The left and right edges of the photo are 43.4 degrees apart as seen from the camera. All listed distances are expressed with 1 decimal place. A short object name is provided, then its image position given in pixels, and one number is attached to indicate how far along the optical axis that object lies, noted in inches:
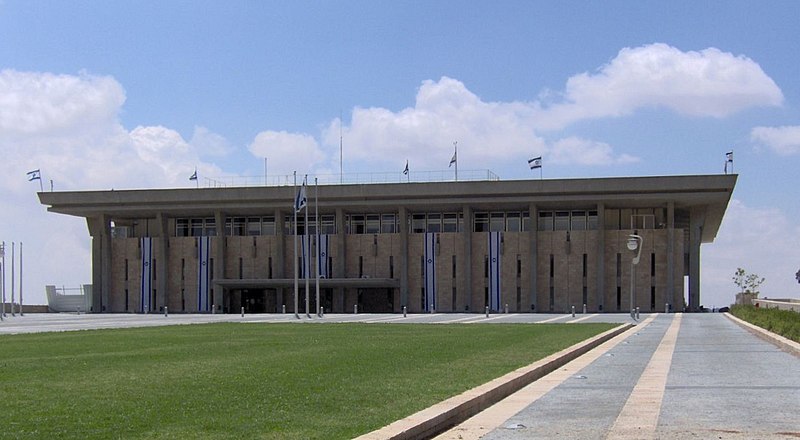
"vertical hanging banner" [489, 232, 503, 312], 3400.6
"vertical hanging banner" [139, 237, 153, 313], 3654.0
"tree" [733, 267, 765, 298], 5211.6
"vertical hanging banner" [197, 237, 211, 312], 3612.2
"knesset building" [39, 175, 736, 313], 3297.2
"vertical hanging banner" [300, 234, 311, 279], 2800.2
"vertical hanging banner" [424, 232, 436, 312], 3452.3
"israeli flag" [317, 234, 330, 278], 3518.7
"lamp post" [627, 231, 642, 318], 2135.5
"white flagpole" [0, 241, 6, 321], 2950.3
